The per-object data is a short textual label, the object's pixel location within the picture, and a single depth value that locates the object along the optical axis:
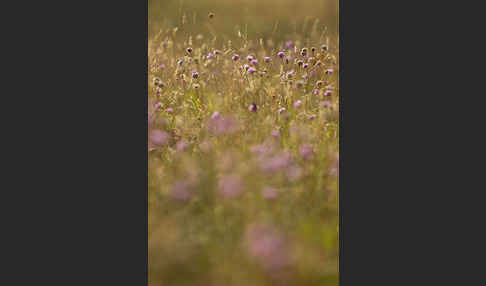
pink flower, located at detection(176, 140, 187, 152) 5.90
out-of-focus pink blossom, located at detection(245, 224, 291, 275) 4.55
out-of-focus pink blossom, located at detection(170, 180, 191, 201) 5.24
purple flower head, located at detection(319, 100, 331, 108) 5.89
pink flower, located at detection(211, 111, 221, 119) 5.81
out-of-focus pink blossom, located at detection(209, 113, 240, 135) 5.77
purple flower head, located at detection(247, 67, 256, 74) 6.62
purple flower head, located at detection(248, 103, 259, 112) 5.83
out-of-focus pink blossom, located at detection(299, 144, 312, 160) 5.50
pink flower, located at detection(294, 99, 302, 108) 5.96
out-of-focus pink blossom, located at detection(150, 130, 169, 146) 6.00
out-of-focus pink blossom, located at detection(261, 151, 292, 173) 5.14
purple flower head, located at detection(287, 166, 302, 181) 5.24
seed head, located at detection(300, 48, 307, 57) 7.13
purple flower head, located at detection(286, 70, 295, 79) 6.59
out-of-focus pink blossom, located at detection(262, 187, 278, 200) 4.94
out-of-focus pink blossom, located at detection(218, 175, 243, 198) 4.96
